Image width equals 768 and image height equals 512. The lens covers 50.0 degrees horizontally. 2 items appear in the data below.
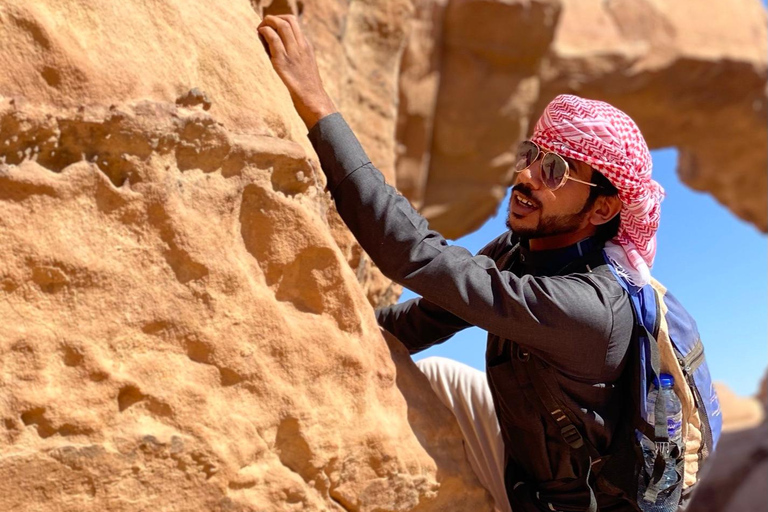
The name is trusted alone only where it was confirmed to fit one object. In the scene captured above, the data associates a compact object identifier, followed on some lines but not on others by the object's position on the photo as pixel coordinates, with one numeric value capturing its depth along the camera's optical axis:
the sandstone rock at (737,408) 10.94
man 1.61
